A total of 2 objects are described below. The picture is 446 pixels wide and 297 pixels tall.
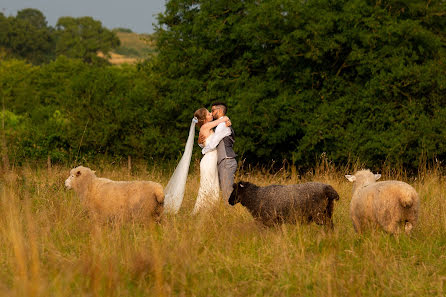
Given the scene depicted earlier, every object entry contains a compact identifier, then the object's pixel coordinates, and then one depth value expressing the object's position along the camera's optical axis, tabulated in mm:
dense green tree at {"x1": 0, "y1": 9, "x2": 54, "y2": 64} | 194250
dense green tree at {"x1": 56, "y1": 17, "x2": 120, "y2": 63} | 187000
